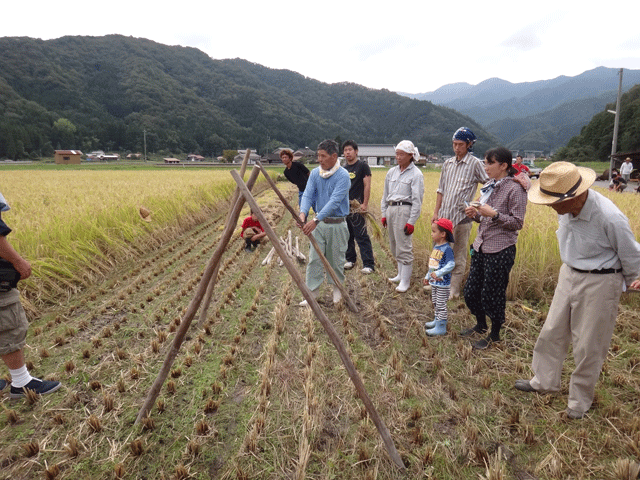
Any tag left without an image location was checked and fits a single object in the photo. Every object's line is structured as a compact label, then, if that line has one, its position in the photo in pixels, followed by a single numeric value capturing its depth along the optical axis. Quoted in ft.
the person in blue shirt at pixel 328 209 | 12.82
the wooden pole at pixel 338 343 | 6.81
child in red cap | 11.77
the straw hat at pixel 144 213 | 24.14
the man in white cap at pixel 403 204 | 14.80
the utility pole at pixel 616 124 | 63.35
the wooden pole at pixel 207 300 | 12.08
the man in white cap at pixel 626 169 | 56.44
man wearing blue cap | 13.52
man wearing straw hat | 7.19
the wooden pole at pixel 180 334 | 7.72
